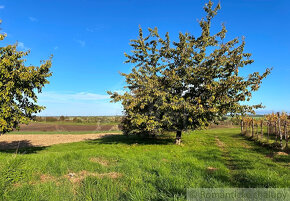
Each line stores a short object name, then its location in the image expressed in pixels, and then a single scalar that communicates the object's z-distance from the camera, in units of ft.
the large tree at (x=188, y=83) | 53.01
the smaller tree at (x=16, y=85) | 42.98
